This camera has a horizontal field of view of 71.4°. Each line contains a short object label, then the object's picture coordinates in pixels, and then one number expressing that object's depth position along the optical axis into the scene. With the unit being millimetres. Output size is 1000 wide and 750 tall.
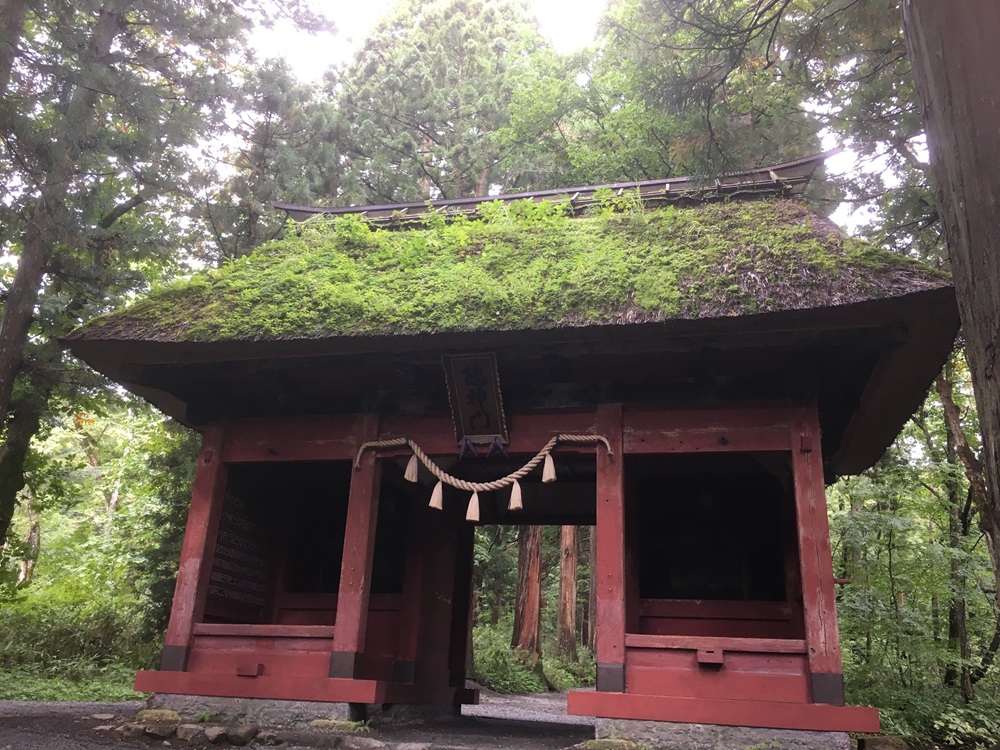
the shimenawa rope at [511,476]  5977
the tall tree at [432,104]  14859
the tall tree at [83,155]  6926
